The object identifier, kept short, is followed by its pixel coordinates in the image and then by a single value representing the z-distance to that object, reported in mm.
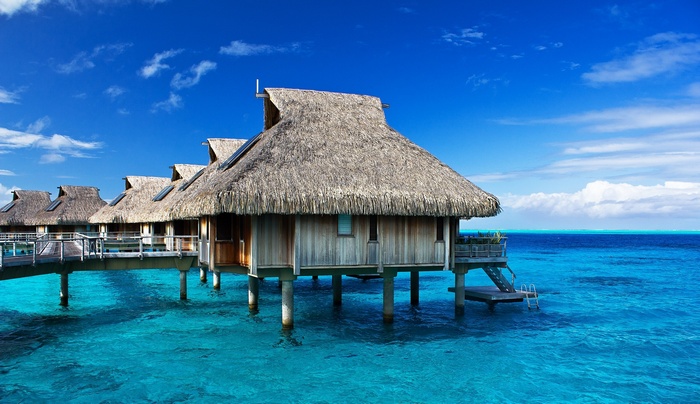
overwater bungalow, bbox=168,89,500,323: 16703
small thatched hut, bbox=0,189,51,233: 49469
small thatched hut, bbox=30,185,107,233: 46812
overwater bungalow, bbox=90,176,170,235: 36125
